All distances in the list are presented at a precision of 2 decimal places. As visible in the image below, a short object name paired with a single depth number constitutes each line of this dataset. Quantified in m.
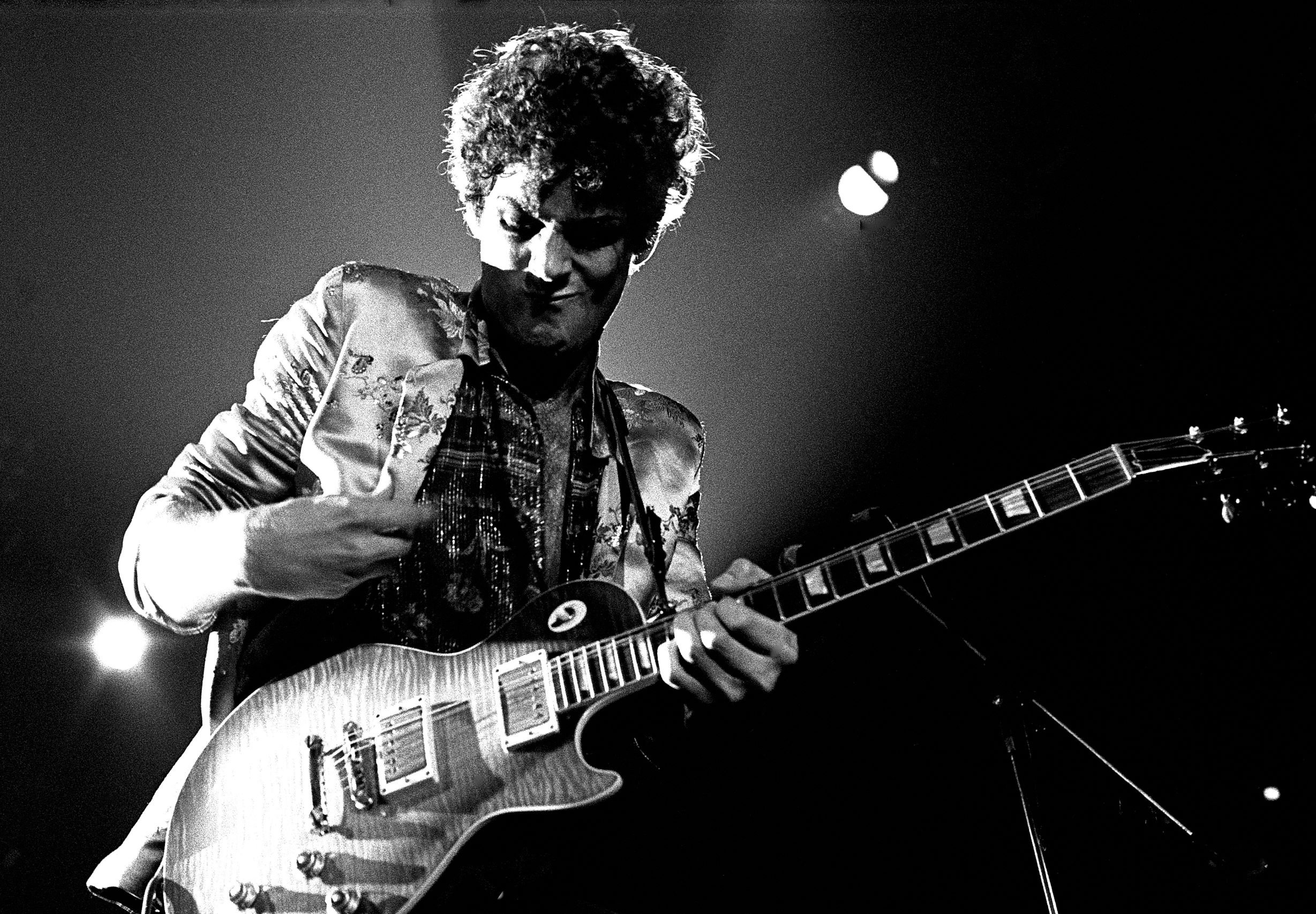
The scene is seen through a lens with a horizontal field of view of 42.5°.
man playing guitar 1.27
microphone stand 1.35
